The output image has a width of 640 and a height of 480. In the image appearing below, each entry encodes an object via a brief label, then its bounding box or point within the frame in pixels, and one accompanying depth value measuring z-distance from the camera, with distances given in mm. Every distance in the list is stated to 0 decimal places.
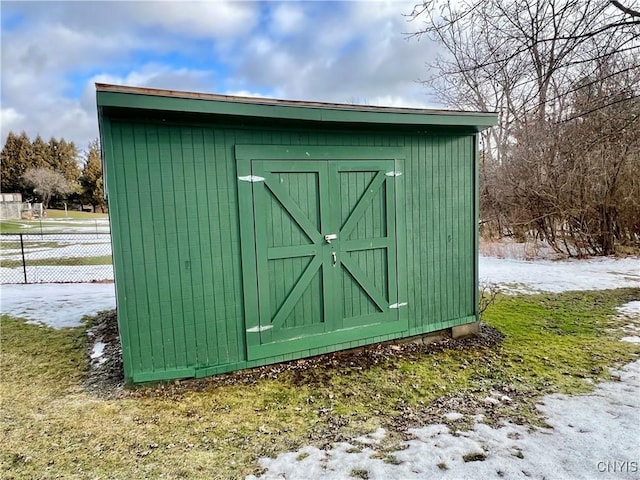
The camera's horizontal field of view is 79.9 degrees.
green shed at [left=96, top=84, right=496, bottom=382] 2875
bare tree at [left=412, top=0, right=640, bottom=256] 4625
